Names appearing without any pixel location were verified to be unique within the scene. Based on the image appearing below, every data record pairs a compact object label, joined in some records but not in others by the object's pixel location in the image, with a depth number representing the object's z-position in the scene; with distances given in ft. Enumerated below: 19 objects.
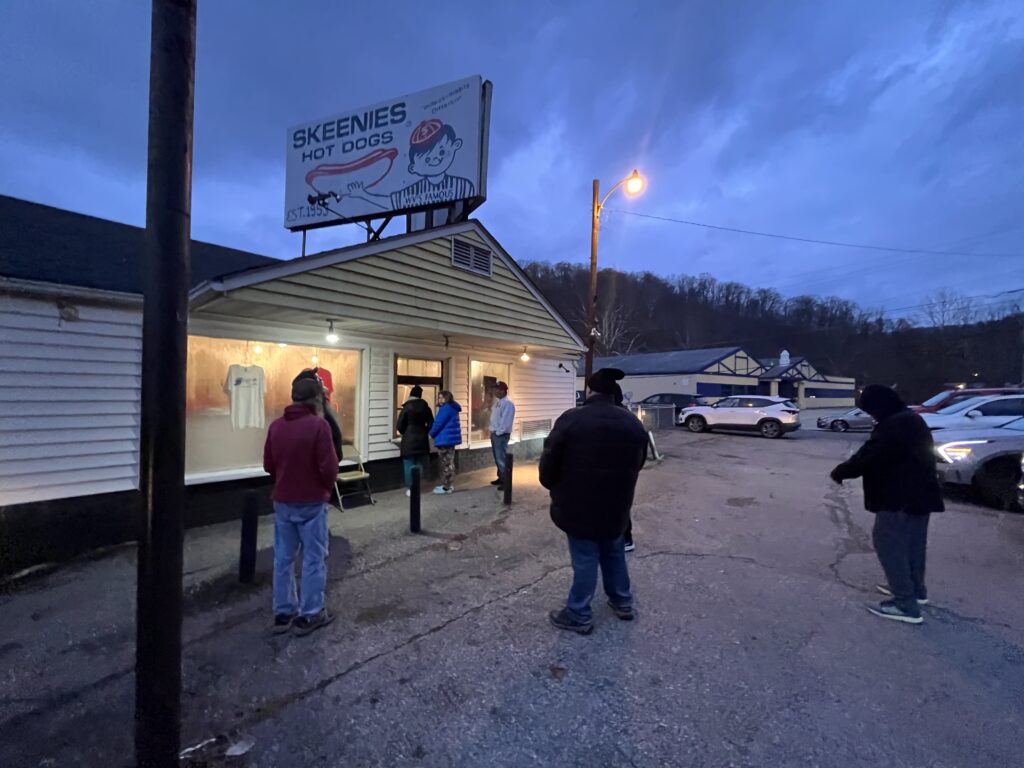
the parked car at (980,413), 31.17
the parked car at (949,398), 45.21
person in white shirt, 26.58
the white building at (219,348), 16.19
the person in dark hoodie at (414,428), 24.36
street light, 40.73
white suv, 59.77
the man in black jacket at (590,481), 11.41
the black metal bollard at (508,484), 23.90
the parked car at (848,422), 72.95
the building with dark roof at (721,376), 109.58
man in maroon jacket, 11.73
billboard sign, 28.55
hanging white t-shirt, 22.45
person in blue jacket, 25.18
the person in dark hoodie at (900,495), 12.09
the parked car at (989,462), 24.11
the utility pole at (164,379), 6.98
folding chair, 23.95
